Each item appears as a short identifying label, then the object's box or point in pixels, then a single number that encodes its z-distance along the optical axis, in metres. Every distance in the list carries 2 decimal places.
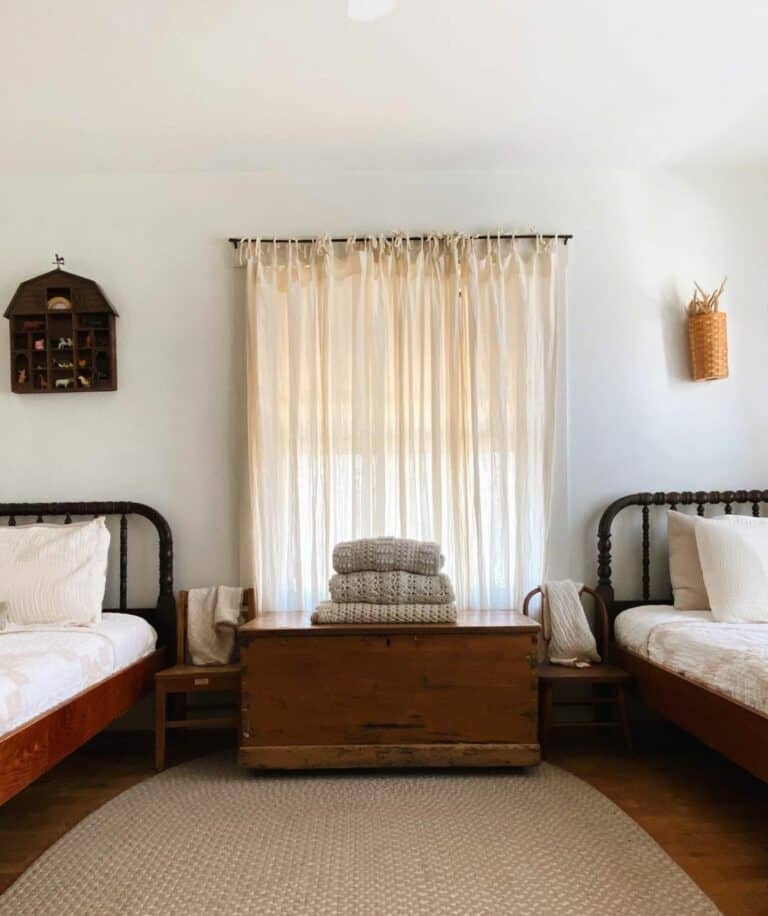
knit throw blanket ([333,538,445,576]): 2.70
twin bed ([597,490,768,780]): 1.98
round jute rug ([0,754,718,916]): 1.72
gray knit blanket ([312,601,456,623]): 2.55
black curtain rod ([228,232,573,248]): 3.15
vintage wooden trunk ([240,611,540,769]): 2.48
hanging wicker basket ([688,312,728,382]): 3.07
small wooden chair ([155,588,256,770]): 2.66
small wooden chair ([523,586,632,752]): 2.69
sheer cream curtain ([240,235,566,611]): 3.06
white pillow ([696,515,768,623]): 2.62
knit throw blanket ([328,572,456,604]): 2.62
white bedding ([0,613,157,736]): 1.90
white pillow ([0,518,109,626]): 2.67
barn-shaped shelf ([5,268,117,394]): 3.13
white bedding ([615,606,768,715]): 2.00
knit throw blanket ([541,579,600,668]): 2.90
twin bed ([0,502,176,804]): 1.87
